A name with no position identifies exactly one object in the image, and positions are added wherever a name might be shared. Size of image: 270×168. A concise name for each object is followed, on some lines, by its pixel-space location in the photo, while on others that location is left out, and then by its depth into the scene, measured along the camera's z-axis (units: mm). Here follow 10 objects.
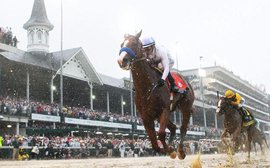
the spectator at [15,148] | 23234
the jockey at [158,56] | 7855
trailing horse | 14405
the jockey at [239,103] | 14912
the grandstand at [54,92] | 31516
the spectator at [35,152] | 23862
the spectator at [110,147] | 29791
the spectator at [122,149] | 30625
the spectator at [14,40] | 37969
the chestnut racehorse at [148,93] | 7304
